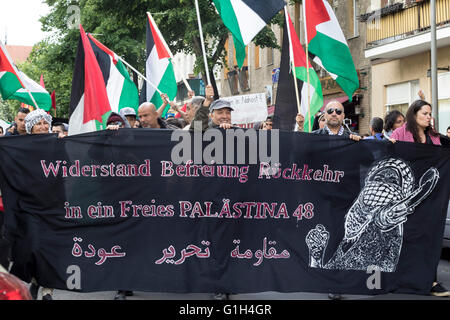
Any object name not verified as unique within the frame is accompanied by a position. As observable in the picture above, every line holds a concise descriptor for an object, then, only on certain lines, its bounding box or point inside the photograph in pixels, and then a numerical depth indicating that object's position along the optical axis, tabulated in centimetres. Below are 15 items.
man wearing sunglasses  739
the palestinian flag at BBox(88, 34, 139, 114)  1174
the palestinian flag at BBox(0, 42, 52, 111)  1039
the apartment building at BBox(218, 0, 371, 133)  2433
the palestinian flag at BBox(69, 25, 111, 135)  838
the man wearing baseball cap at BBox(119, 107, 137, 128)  952
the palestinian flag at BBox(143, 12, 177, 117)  1162
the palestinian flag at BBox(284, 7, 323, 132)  925
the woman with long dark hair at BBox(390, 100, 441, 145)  721
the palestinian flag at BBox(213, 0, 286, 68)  899
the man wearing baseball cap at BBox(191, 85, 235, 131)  713
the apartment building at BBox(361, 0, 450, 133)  1962
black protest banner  617
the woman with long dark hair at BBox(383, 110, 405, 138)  916
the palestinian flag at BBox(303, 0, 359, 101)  910
